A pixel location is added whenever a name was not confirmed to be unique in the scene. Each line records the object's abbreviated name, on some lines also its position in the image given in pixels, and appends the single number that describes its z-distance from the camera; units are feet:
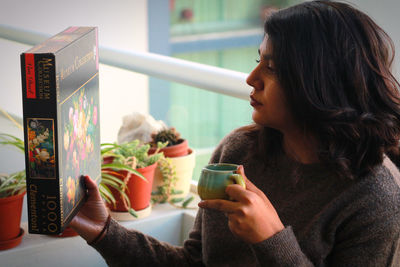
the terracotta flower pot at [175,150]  5.83
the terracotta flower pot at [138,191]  5.30
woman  3.26
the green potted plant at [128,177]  5.09
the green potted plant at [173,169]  5.82
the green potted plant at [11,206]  4.50
